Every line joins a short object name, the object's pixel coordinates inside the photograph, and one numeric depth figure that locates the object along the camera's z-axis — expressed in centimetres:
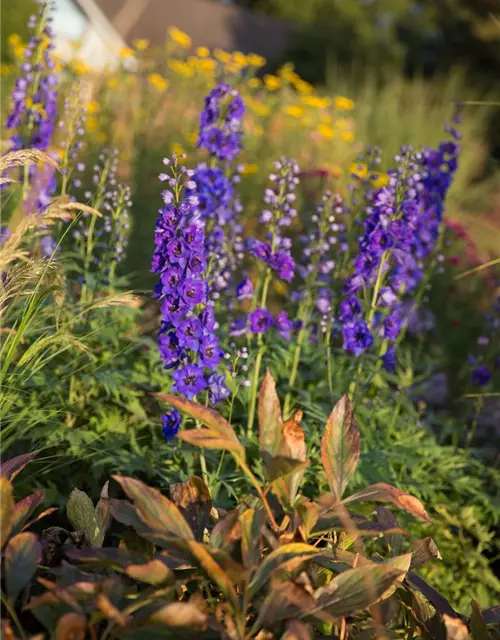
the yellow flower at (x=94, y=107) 694
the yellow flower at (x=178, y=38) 862
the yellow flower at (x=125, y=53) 828
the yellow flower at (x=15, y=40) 754
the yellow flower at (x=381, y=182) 662
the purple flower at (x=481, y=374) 363
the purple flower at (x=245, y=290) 287
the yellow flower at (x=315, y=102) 879
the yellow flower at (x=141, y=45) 771
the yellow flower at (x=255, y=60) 837
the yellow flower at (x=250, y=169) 639
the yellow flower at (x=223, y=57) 638
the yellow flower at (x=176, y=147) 664
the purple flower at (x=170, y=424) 249
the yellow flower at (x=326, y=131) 837
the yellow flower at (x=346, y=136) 906
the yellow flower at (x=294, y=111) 833
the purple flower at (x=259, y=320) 285
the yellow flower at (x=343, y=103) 950
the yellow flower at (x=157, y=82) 760
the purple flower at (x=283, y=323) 288
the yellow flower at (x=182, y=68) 803
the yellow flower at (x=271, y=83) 853
